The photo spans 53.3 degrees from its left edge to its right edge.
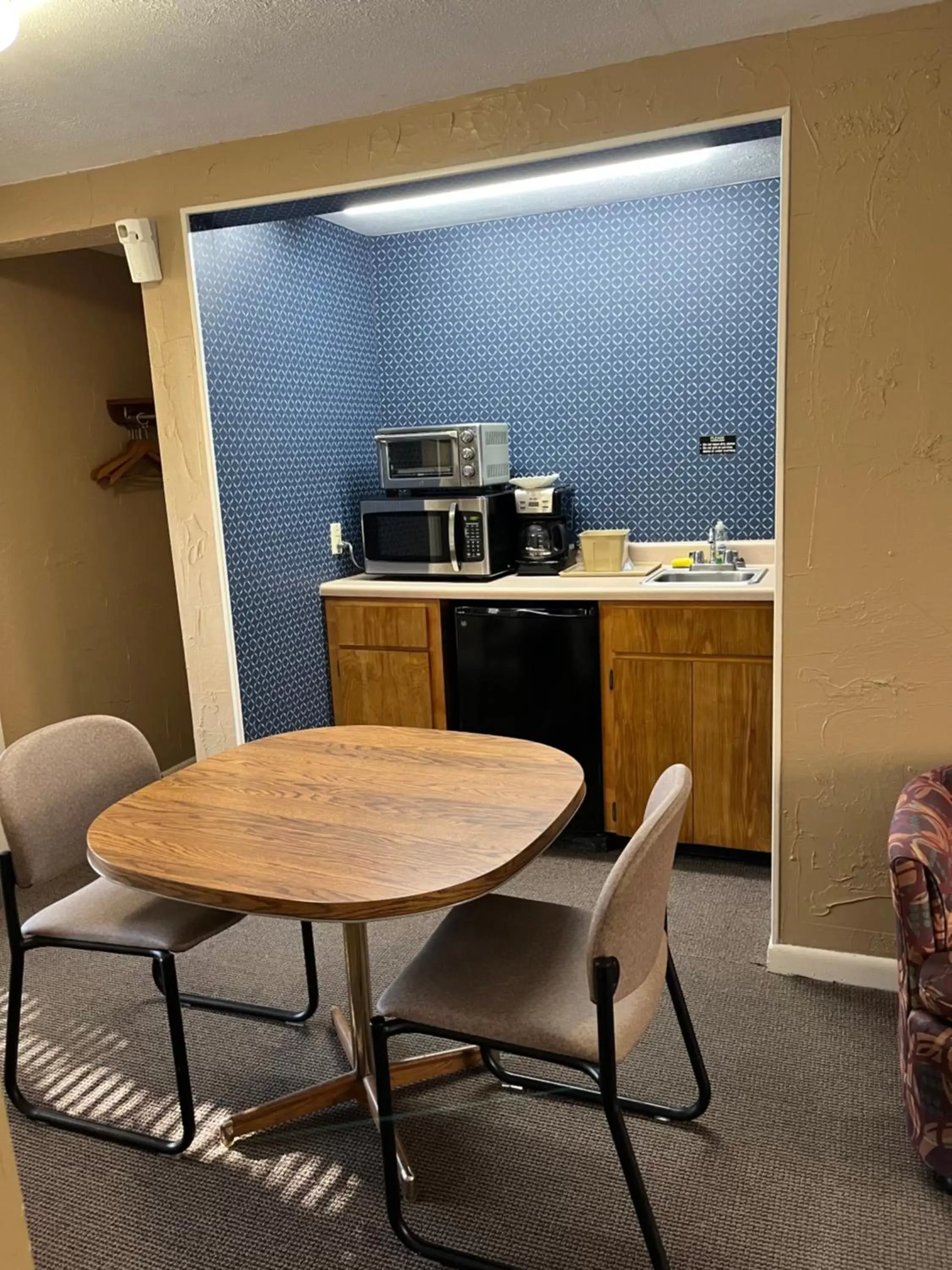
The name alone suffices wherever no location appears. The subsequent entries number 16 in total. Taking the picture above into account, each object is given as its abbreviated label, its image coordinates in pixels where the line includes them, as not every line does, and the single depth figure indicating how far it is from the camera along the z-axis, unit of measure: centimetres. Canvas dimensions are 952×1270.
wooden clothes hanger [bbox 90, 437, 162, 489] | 383
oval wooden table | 156
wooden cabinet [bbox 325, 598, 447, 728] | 347
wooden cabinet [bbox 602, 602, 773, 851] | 300
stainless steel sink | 336
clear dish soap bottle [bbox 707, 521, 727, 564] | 352
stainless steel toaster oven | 345
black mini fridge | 325
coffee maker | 360
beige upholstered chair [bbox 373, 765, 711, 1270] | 150
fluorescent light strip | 262
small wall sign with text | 357
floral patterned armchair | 174
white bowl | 361
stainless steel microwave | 345
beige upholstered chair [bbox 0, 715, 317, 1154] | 198
